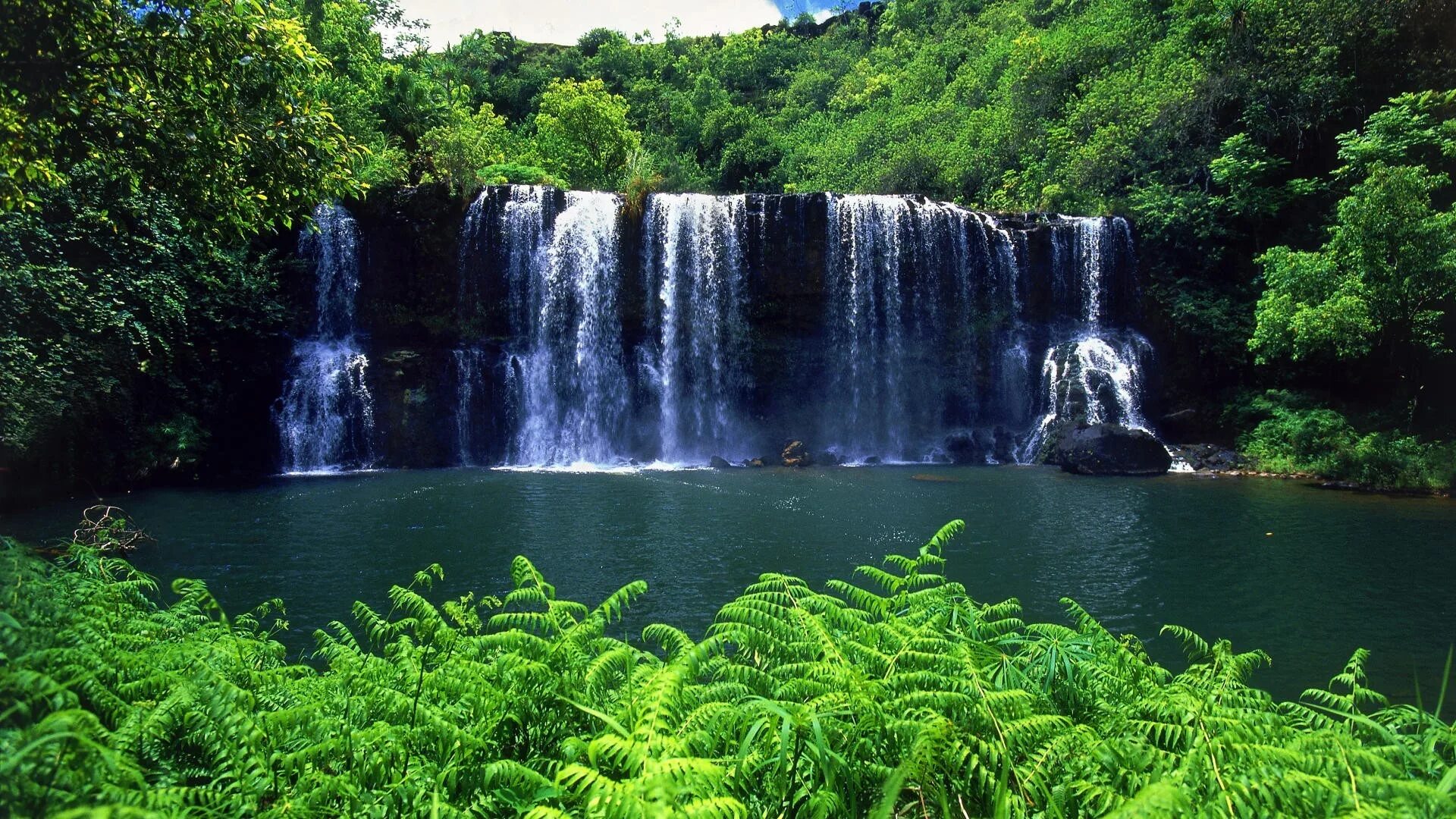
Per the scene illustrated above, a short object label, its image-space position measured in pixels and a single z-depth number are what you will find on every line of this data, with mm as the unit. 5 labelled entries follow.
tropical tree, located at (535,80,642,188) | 36438
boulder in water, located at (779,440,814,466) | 23578
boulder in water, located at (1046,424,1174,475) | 20672
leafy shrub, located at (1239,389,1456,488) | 17219
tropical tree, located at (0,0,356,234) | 6297
